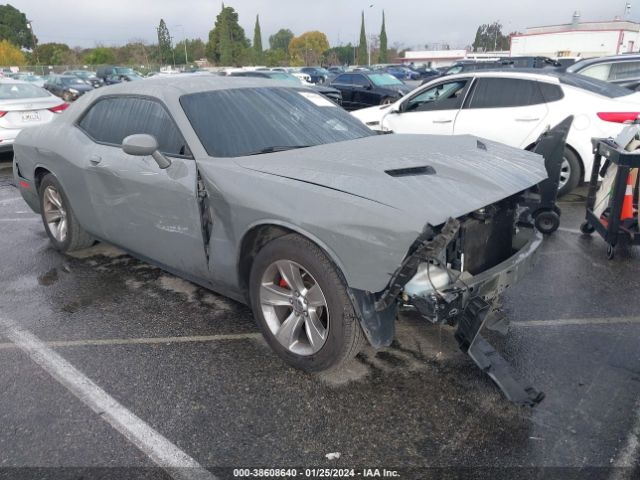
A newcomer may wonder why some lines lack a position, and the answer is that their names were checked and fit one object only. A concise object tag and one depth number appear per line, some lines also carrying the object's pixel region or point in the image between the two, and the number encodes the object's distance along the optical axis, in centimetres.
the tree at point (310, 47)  10488
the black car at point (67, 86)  2443
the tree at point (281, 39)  14638
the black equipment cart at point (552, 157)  480
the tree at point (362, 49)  9762
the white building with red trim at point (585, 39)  5800
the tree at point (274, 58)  8299
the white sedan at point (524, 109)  639
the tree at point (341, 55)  10938
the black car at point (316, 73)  3618
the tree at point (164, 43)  8275
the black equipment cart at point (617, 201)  429
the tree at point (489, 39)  12050
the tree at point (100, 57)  7331
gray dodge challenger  258
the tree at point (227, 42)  7712
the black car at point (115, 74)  3219
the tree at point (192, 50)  8844
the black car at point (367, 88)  1666
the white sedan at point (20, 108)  927
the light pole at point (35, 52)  6939
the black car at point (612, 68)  1156
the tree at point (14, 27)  9962
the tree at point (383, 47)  10258
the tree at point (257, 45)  7982
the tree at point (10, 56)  6556
